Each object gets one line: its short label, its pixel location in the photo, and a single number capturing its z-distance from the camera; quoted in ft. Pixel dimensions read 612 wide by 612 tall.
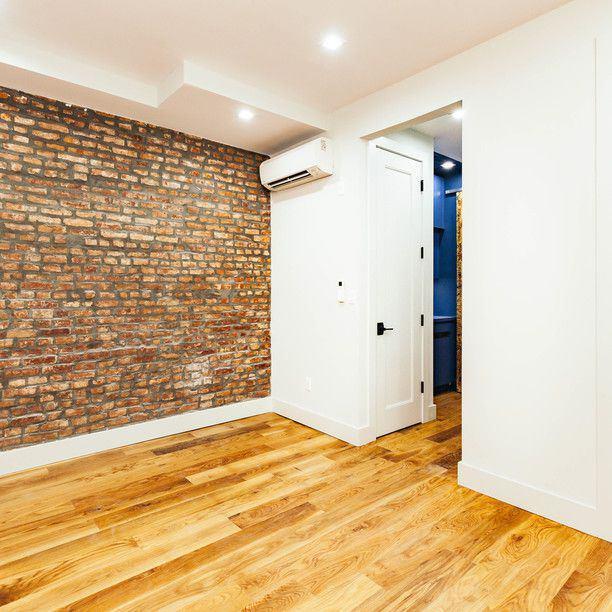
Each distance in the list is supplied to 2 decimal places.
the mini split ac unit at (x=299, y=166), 11.61
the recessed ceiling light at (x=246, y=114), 10.78
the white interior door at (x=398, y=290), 11.94
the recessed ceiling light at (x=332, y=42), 8.38
